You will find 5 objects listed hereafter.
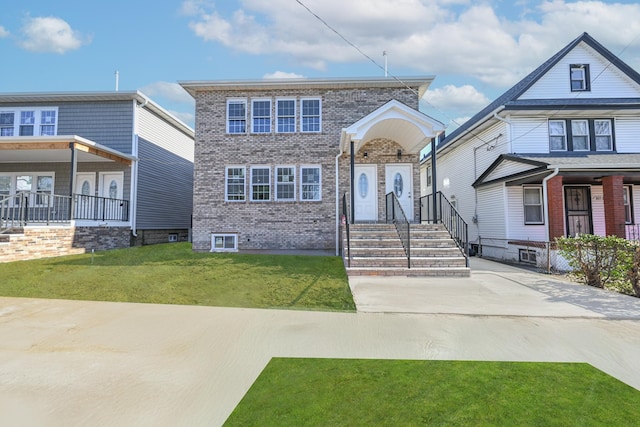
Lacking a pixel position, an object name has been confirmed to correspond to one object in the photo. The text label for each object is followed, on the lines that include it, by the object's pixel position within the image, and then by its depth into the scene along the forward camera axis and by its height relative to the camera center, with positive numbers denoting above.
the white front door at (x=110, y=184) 15.64 +2.18
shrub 7.52 -0.69
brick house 13.05 +2.63
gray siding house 14.08 +3.19
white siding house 13.41 +3.58
